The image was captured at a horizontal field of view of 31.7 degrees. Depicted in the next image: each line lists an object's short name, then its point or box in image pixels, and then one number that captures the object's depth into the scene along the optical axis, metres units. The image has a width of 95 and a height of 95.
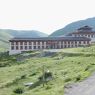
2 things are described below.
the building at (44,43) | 77.61
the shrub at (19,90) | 23.02
